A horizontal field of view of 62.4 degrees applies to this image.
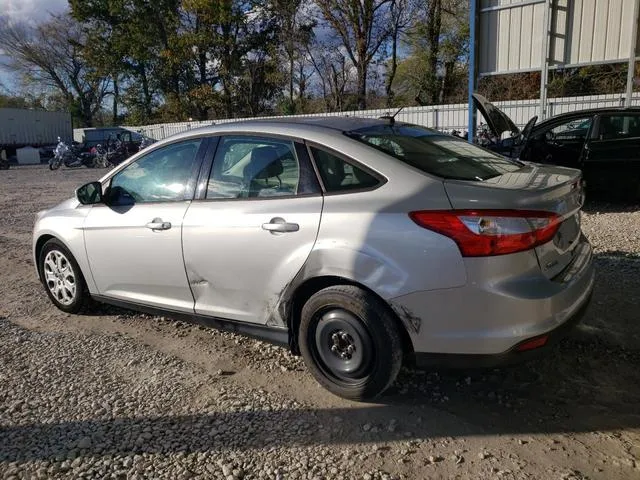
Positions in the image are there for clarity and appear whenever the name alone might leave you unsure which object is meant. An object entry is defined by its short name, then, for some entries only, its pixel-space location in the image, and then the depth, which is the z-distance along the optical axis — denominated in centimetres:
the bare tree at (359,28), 2834
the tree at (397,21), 2809
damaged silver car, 259
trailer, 3291
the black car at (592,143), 781
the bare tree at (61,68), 4966
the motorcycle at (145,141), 2616
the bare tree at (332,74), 3086
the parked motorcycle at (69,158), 2381
